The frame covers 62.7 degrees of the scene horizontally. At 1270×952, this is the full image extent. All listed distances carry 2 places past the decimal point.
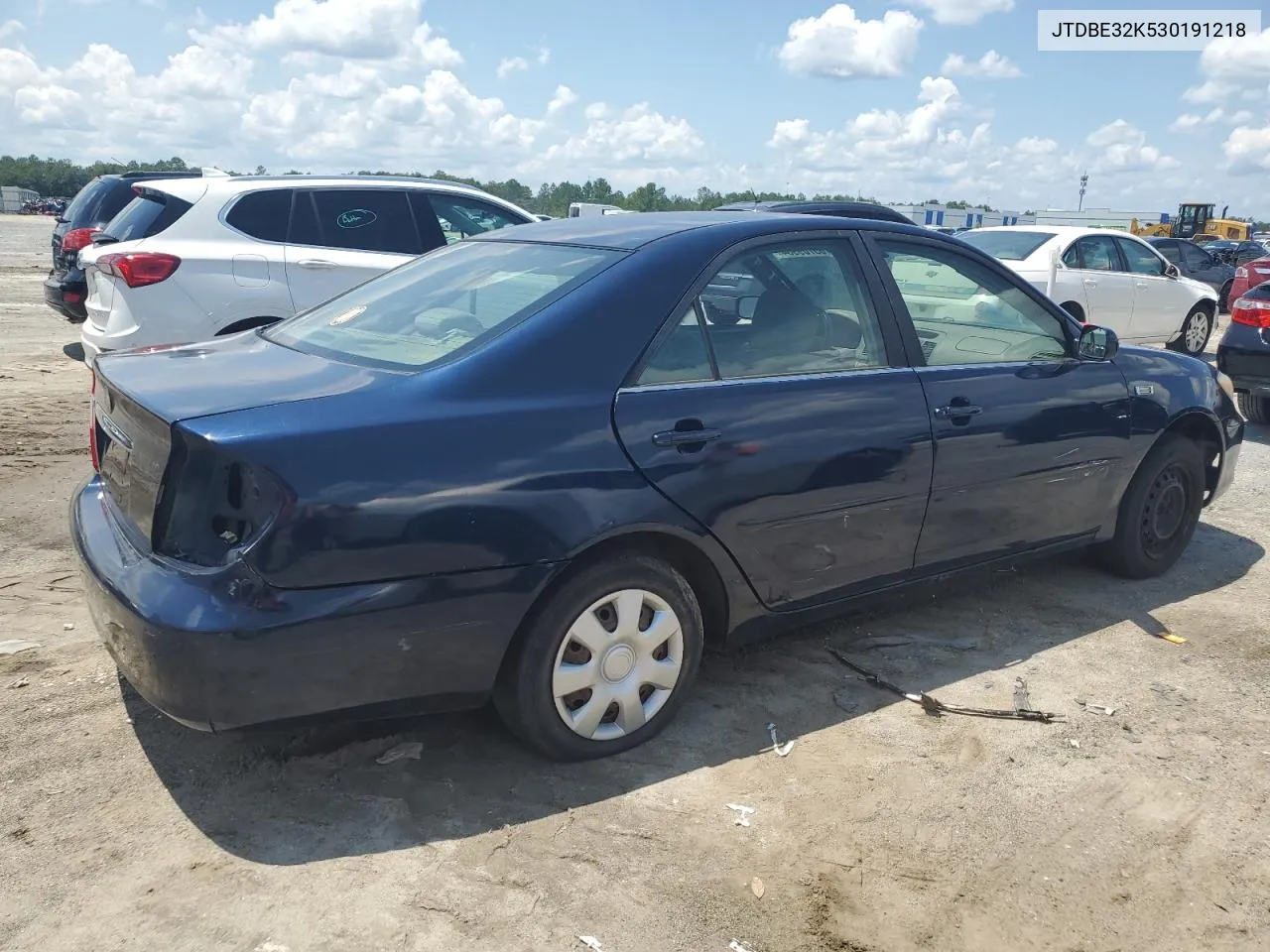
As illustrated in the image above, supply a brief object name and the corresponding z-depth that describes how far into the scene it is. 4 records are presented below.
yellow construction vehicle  48.41
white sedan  10.96
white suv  6.39
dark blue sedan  2.62
